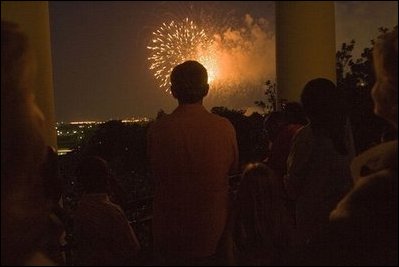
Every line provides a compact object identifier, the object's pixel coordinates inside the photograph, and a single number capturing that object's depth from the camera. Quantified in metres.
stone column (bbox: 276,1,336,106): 6.67
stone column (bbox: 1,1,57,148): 3.29
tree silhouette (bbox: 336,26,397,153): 9.71
